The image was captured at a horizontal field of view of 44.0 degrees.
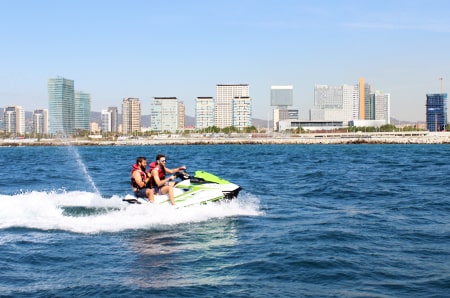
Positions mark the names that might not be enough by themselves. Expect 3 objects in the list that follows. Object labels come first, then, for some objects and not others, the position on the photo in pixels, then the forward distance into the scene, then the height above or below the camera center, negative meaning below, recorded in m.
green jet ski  14.60 -1.42
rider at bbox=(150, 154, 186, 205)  14.55 -1.10
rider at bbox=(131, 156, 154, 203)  14.68 -1.12
